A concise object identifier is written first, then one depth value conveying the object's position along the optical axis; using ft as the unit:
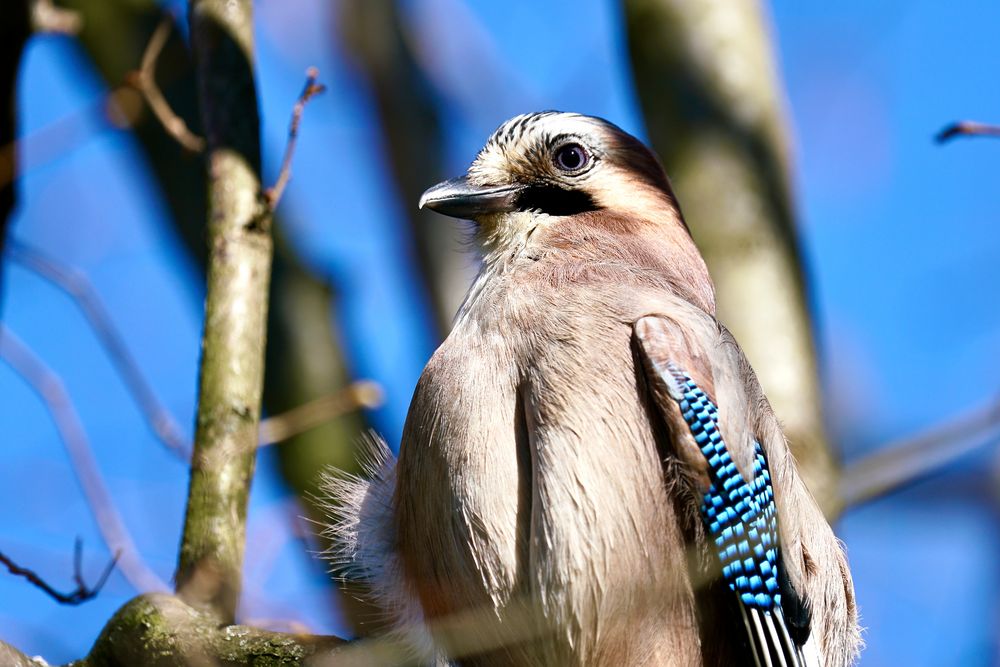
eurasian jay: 26.91
